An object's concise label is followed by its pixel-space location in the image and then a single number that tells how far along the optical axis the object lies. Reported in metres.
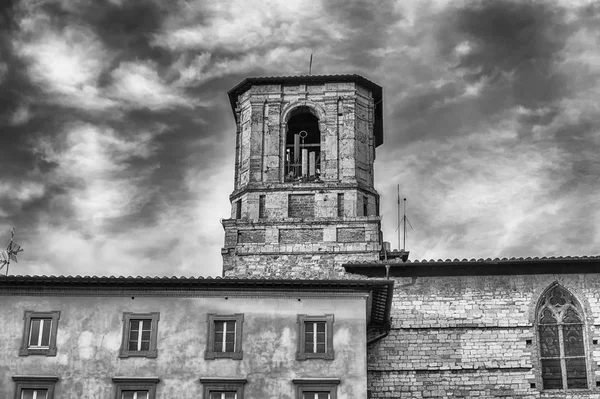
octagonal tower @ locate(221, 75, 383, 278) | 43.25
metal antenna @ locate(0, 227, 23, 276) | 36.56
